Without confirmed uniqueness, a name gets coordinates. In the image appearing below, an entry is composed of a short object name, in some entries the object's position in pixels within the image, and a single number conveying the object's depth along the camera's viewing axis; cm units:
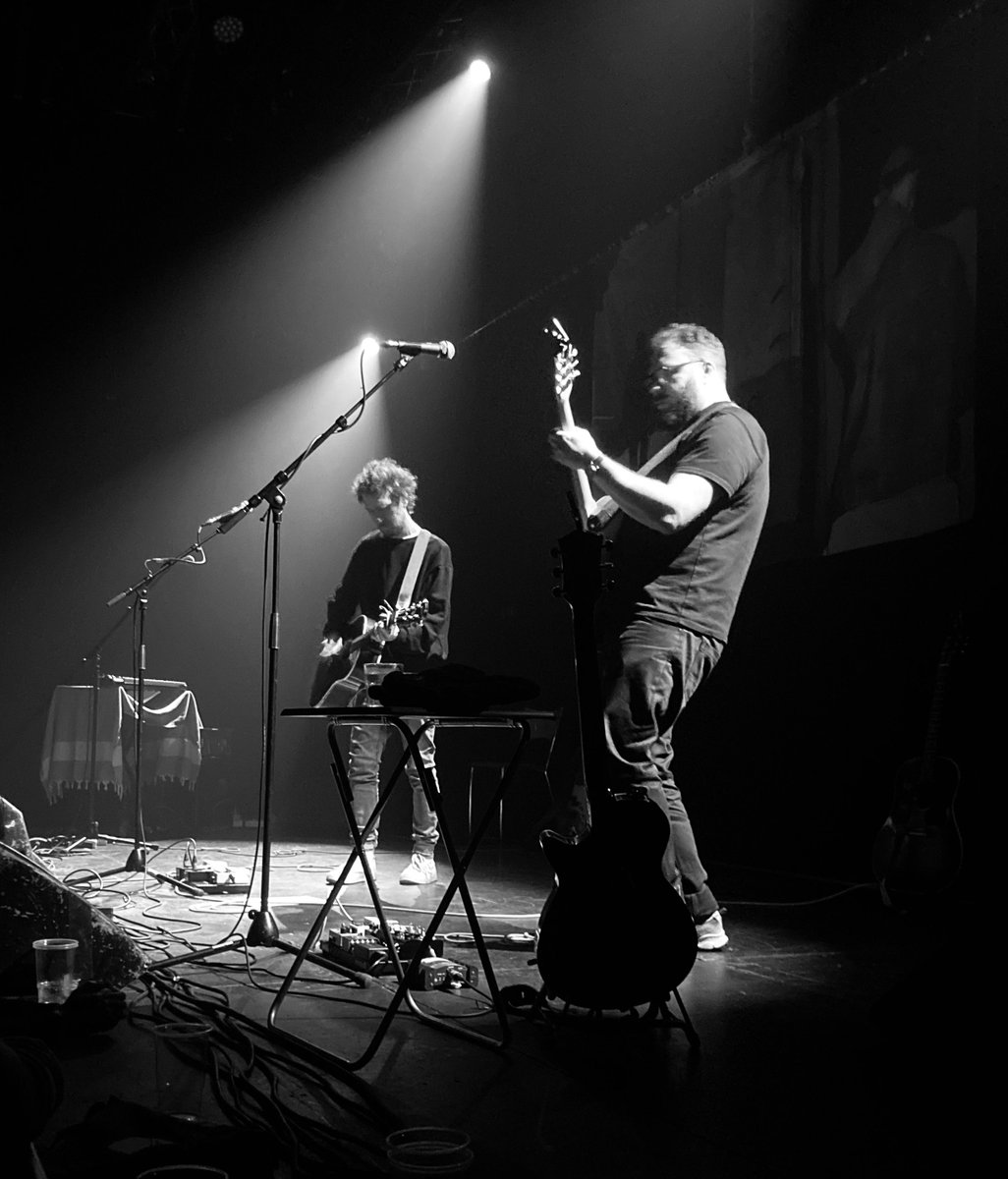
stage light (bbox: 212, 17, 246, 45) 687
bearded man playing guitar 302
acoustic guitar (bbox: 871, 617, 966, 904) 381
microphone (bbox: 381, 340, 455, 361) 366
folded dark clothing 220
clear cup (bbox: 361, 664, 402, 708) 404
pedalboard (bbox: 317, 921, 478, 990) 272
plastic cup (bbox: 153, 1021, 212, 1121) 177
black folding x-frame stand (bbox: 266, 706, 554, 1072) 213
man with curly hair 470
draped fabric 710
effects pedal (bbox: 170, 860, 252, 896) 450
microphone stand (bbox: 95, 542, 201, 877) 503
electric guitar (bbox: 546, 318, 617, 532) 327
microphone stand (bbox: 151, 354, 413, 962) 311
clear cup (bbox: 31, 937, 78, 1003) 243
